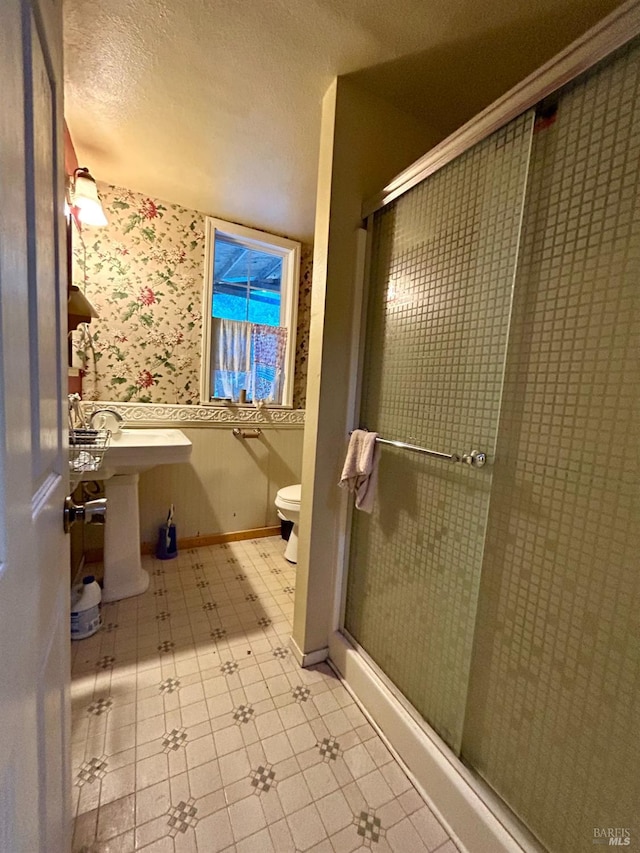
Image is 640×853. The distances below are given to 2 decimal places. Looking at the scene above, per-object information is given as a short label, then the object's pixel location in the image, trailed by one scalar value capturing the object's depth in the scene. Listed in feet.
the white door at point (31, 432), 1.15
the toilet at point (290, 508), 6.81
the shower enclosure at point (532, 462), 2.21
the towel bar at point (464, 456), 2.98
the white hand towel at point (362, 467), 4.06
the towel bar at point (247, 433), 7.98
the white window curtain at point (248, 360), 7.72
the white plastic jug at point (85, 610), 4.83
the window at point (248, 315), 7.56
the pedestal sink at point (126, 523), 5.50
